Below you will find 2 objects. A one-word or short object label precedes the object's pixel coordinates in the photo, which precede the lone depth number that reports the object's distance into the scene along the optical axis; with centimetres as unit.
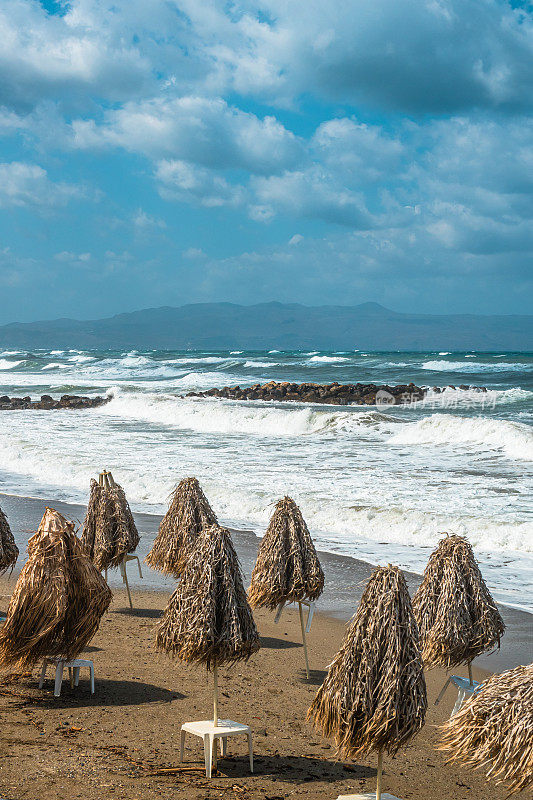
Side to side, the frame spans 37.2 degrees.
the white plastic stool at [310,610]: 826
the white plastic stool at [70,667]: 735
